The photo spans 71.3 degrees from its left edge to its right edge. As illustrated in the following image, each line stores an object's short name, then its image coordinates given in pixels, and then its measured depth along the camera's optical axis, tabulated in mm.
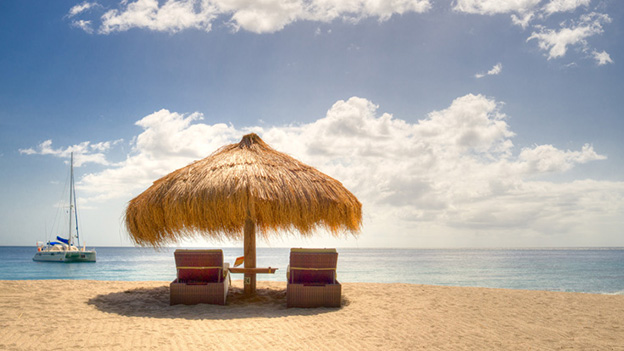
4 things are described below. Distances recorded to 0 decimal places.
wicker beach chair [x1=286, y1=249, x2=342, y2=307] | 5836
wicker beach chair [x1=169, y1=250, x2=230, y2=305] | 5844
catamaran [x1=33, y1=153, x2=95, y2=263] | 34312
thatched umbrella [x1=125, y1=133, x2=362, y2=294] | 5797
